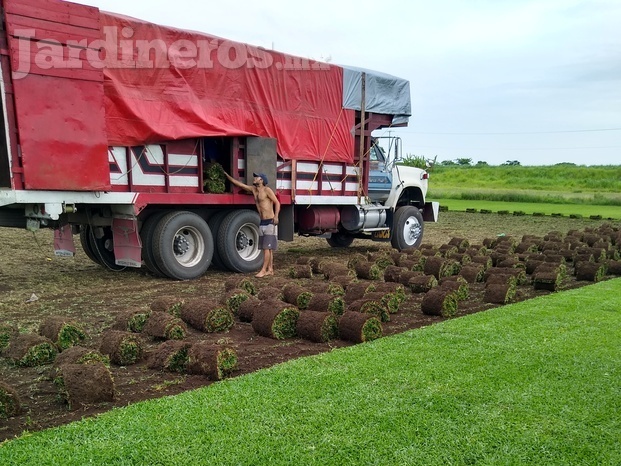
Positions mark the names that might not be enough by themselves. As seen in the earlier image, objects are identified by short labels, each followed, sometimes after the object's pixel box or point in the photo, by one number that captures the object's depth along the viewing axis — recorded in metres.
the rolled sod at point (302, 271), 10.62
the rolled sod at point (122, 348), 5.79
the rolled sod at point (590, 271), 10.91
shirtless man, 10.95
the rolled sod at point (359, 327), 6.57
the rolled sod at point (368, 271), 10.69
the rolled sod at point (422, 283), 9.48
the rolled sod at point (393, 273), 10.38
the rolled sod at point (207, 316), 7.01
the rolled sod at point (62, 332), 6.25
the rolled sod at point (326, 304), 7.48
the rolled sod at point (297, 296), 8.06
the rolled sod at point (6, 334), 6.12
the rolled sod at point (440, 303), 7.89
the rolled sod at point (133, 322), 6.95
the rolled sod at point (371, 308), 7.29
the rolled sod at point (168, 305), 7.45
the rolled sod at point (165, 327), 6.57
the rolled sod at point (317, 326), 6.64
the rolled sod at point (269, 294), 8.08
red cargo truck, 8.46
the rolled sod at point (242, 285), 8.98
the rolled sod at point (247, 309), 7.49
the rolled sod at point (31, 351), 5.72
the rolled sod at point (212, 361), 5.34
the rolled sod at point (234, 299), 7.90
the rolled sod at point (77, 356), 5.24
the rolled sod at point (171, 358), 5.56
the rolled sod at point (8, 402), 4.44
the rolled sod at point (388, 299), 7.91
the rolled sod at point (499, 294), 8.74
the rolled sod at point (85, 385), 4.68
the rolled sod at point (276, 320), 6.79
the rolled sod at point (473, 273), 10.40
